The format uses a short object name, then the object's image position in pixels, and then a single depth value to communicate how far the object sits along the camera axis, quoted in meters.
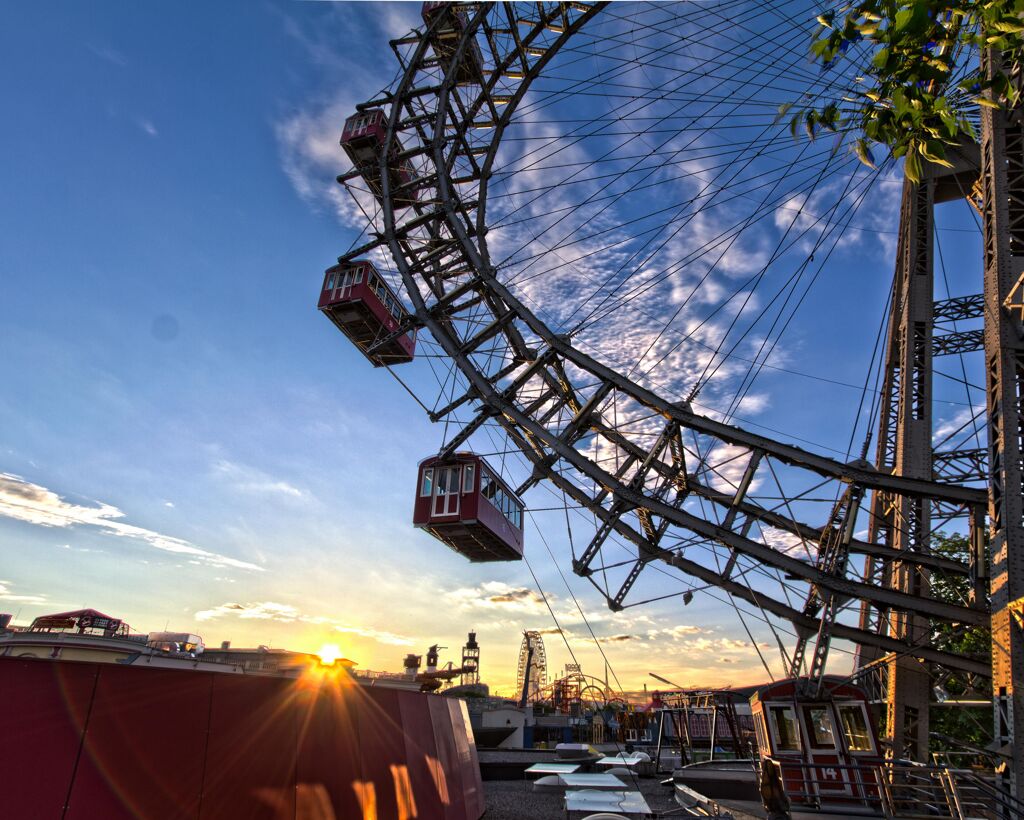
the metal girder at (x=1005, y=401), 9.23
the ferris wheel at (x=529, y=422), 11.70
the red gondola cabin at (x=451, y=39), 18.48
